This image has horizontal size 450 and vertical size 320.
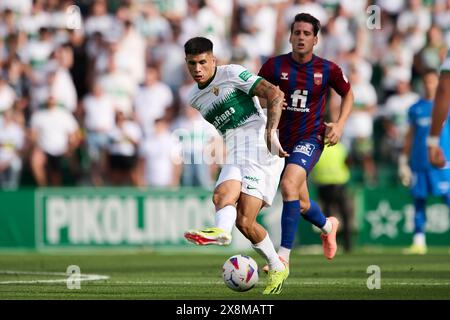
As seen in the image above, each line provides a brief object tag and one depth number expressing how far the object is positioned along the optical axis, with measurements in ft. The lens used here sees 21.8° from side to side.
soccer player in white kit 34.71
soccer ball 34.35
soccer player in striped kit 38.88
